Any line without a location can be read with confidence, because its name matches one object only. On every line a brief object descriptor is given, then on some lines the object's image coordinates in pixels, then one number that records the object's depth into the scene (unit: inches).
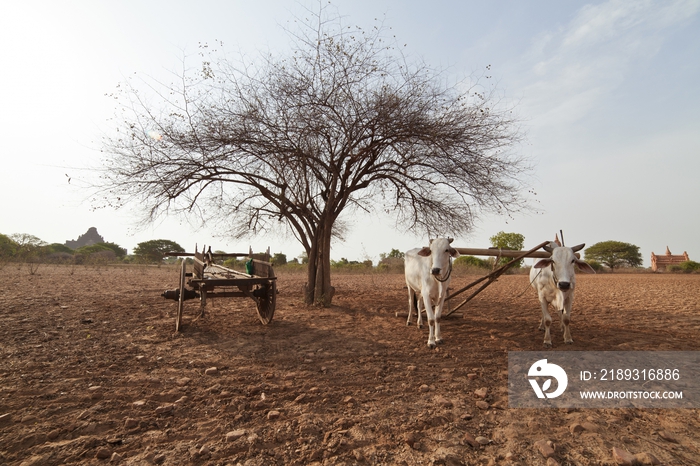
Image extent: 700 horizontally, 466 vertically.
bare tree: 327.6
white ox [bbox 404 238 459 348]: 237.5
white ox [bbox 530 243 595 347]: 218.7
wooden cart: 259.1
